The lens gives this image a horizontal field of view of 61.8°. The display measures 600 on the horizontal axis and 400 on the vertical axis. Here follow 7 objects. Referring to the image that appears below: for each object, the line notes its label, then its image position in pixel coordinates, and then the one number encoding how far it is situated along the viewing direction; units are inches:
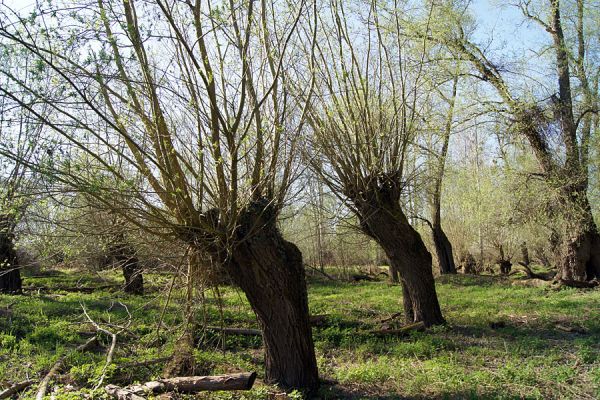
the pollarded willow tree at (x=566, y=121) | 516.7
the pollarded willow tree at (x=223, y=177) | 177.9
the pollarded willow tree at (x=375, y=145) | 312.7
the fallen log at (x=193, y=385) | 183.2
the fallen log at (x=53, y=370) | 175.7
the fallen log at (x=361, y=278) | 770.0
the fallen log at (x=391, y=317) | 367.6
